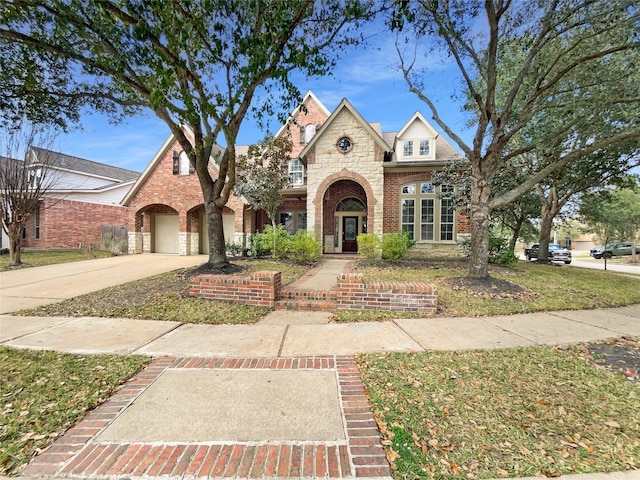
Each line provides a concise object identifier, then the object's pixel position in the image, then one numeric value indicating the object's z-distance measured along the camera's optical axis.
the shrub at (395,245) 11.09
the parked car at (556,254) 22.41
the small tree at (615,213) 16.20
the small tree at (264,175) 13.19
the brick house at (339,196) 13.81
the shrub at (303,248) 11.45
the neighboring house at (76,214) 18.81
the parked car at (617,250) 29.17
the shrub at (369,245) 11.51
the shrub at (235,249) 14.88
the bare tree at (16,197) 11.85
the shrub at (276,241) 11.91
